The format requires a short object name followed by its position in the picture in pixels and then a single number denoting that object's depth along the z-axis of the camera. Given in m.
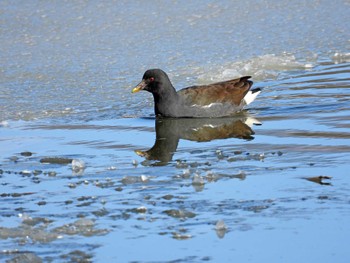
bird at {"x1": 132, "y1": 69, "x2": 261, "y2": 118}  19.44
